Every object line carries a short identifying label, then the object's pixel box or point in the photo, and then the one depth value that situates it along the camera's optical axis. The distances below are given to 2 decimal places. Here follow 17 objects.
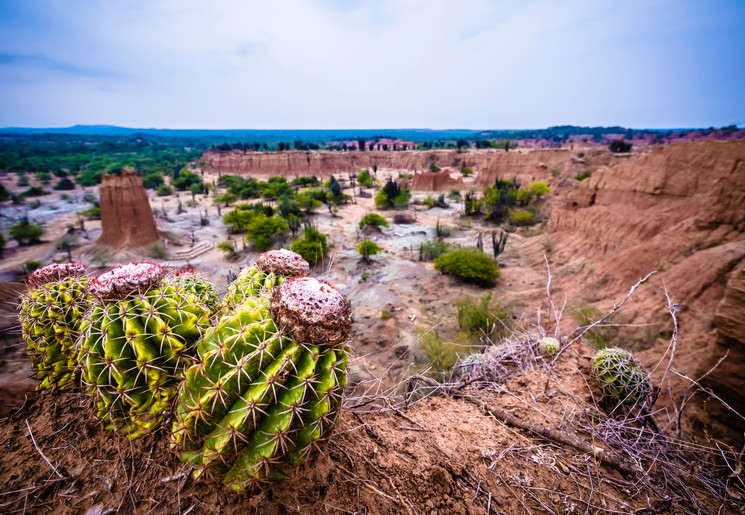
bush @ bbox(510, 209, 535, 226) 26.27
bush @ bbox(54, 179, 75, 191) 49.41
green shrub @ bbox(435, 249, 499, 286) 15.82
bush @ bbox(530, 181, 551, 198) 33.28
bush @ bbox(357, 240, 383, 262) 19.59
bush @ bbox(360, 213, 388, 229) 27.52
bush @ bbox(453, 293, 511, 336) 10.91
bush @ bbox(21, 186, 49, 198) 42.67
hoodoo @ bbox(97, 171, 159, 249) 20.94
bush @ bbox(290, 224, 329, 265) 19.14
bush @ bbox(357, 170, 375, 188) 54.62
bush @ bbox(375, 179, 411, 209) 37.81
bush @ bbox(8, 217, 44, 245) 24.47
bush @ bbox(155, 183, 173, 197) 47.22
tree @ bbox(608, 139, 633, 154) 45.62
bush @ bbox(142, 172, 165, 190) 53.69
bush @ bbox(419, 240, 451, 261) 20.47
